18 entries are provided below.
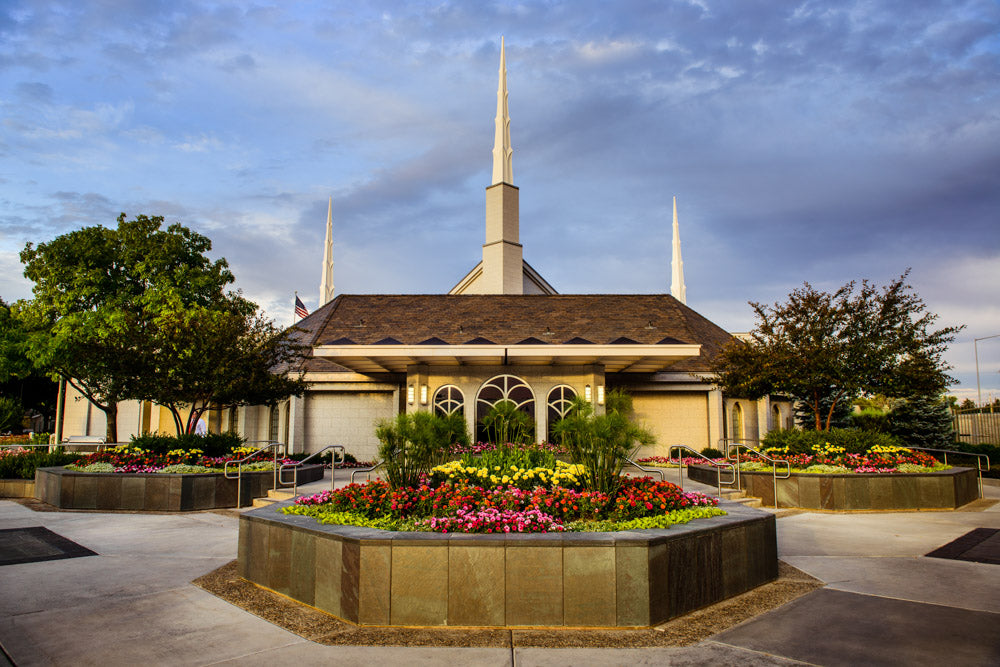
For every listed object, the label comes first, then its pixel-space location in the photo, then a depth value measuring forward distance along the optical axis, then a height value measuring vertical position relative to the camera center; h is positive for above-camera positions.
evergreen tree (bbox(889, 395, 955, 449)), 24.61 -0.74
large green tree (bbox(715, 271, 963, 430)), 16.36 +1.39
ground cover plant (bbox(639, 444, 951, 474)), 13.63 -1.21
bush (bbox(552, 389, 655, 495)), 7.41 -0.50
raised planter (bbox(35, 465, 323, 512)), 12.51 -1.67
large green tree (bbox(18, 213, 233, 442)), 25.41 +5.07
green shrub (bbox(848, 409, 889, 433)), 25.75 -0.71
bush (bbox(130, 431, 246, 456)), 14.68 -0.88
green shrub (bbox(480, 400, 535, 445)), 15.21 -0.41
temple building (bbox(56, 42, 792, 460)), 18.25 +1.16
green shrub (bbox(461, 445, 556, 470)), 8.38 -0.71
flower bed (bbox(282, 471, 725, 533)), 6.17 -1.06
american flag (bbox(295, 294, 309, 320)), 30.53 +4.42
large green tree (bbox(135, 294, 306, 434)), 15.35 +1.09
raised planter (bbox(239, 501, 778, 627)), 5.39 -1.45
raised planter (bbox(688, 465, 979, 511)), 12.88 -1.71
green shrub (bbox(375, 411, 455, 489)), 7.75 -0.56
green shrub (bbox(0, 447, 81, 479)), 15.04 -1.36
